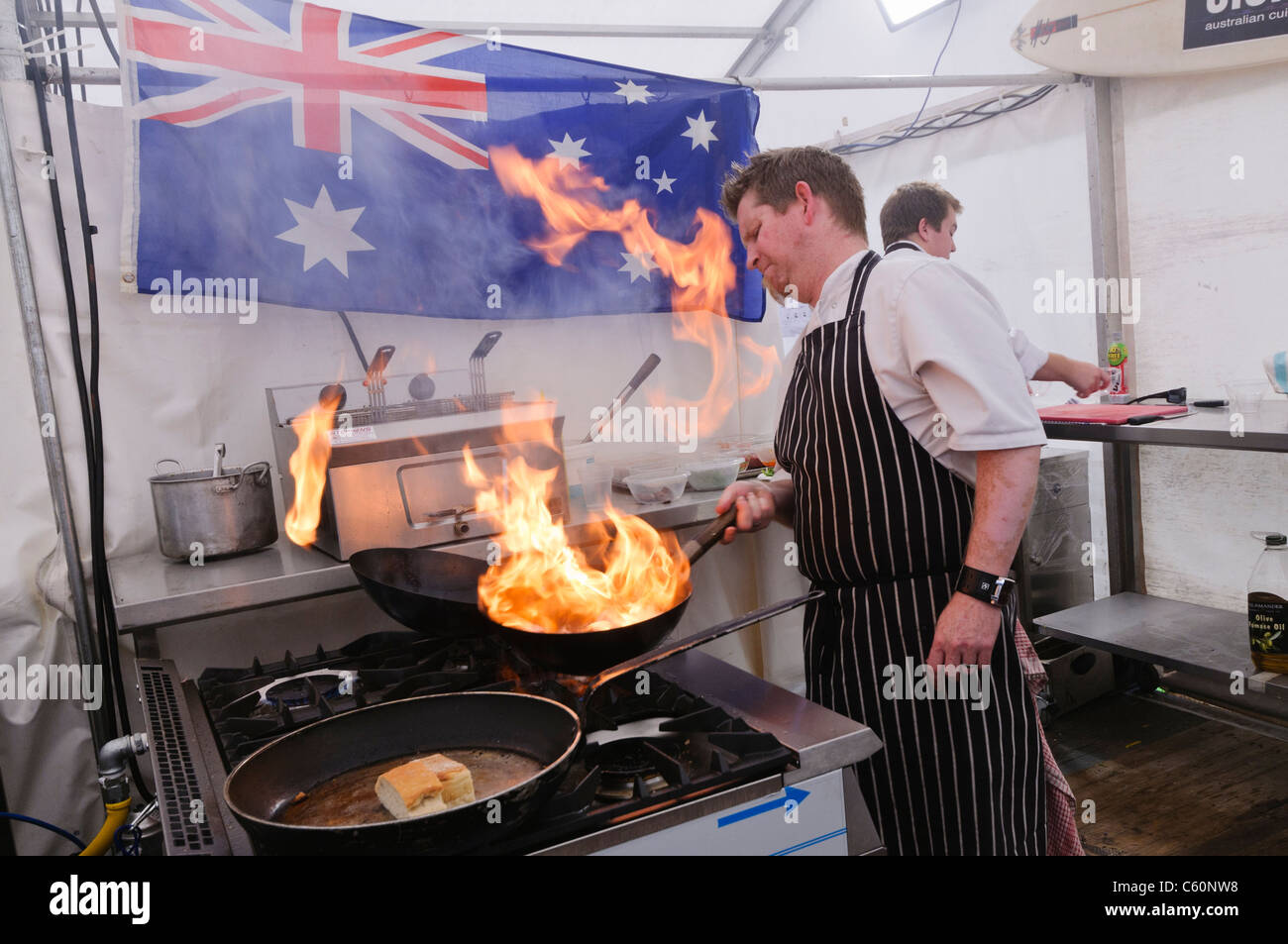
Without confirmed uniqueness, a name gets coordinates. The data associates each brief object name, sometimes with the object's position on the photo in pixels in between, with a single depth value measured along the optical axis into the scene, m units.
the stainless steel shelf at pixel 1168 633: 3.06
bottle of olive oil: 2.93
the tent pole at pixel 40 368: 2.17
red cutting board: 3.07
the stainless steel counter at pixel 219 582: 1.90
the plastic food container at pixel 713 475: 2.82
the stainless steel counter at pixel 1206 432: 2.54
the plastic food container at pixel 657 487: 2.66
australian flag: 2.29
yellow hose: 1.88
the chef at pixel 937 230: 3.39
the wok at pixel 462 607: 1.35
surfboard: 3.23
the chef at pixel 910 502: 1.63
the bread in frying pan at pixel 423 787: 1.07
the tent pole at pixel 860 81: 2.27
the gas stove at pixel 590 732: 1.15
